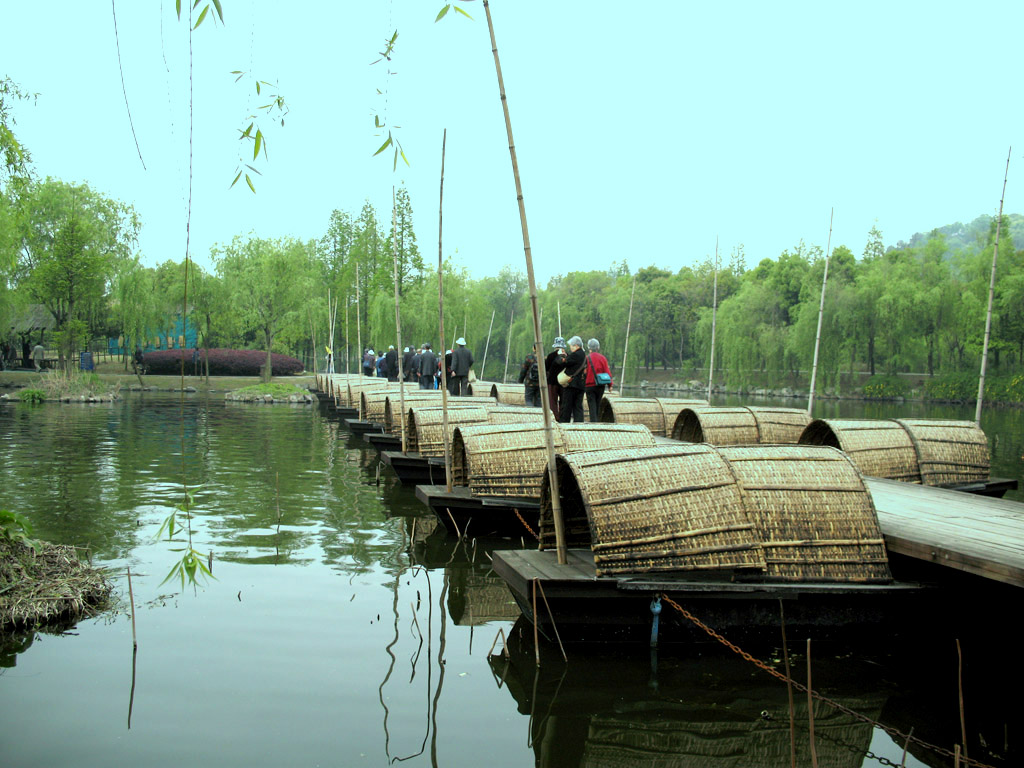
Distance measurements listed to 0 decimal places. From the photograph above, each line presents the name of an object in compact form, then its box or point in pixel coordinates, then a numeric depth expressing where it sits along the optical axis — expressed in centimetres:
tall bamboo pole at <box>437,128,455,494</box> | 820
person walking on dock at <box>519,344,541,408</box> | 1507
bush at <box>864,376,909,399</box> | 4094
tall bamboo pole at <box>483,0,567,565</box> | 509
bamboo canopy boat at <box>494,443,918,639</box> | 507
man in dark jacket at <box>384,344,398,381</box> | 2802
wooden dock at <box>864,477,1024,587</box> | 483
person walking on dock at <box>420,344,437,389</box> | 2130
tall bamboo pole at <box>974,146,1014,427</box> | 1052
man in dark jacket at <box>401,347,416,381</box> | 2608
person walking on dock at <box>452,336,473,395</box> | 2011
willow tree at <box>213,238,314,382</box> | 3844
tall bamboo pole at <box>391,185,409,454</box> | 1020
